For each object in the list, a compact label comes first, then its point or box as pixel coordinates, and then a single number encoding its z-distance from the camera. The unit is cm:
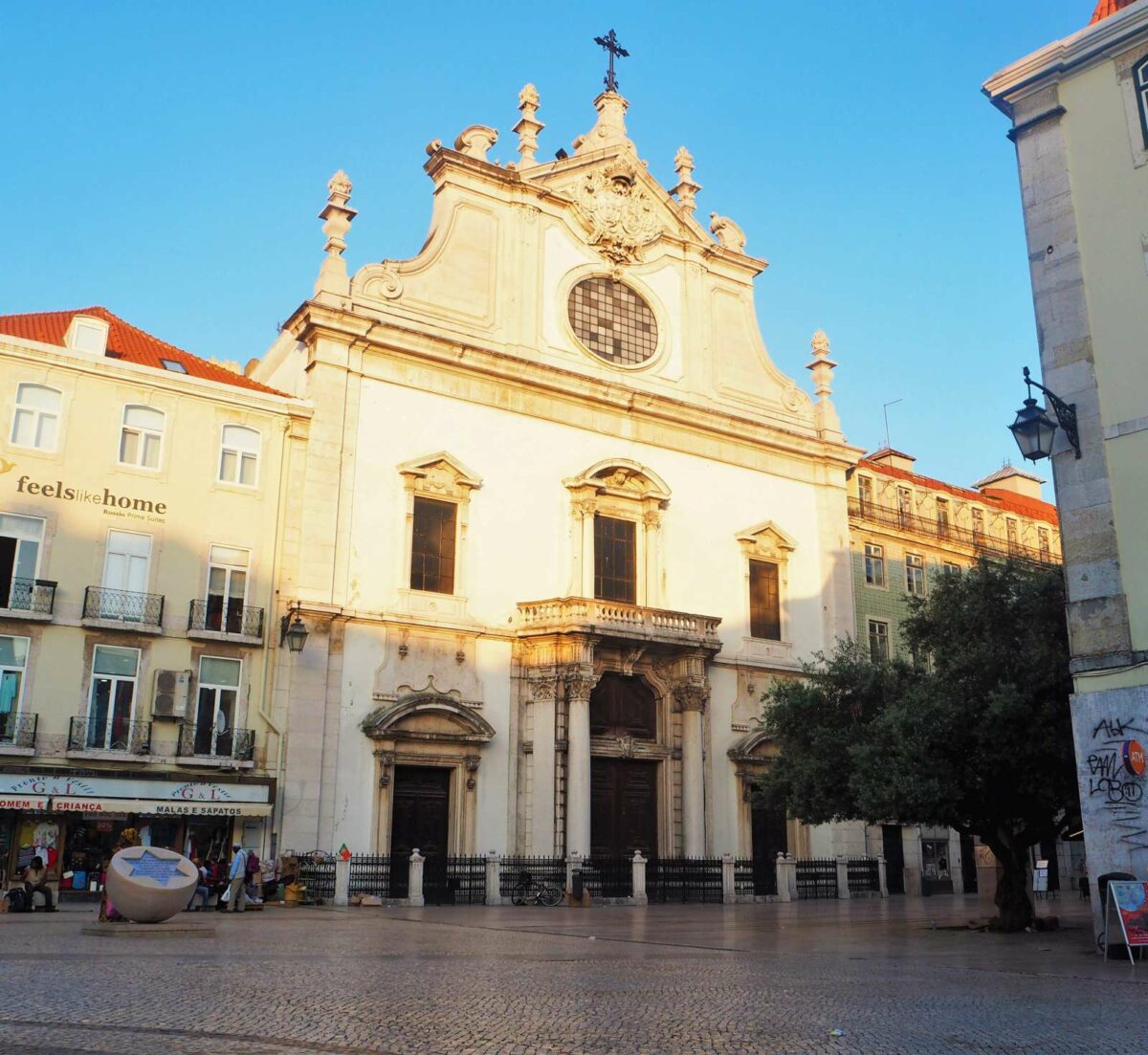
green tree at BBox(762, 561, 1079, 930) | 1883
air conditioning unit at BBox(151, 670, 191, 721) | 2798
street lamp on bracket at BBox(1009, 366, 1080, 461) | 1571
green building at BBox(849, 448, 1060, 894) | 4072
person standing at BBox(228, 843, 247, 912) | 2381
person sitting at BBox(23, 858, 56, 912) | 2272
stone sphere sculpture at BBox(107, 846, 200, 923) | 1623
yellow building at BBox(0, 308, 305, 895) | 2678
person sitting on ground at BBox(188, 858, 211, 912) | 2434
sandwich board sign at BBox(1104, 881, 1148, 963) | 1412
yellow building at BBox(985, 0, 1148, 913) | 1544
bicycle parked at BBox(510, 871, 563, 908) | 2998
